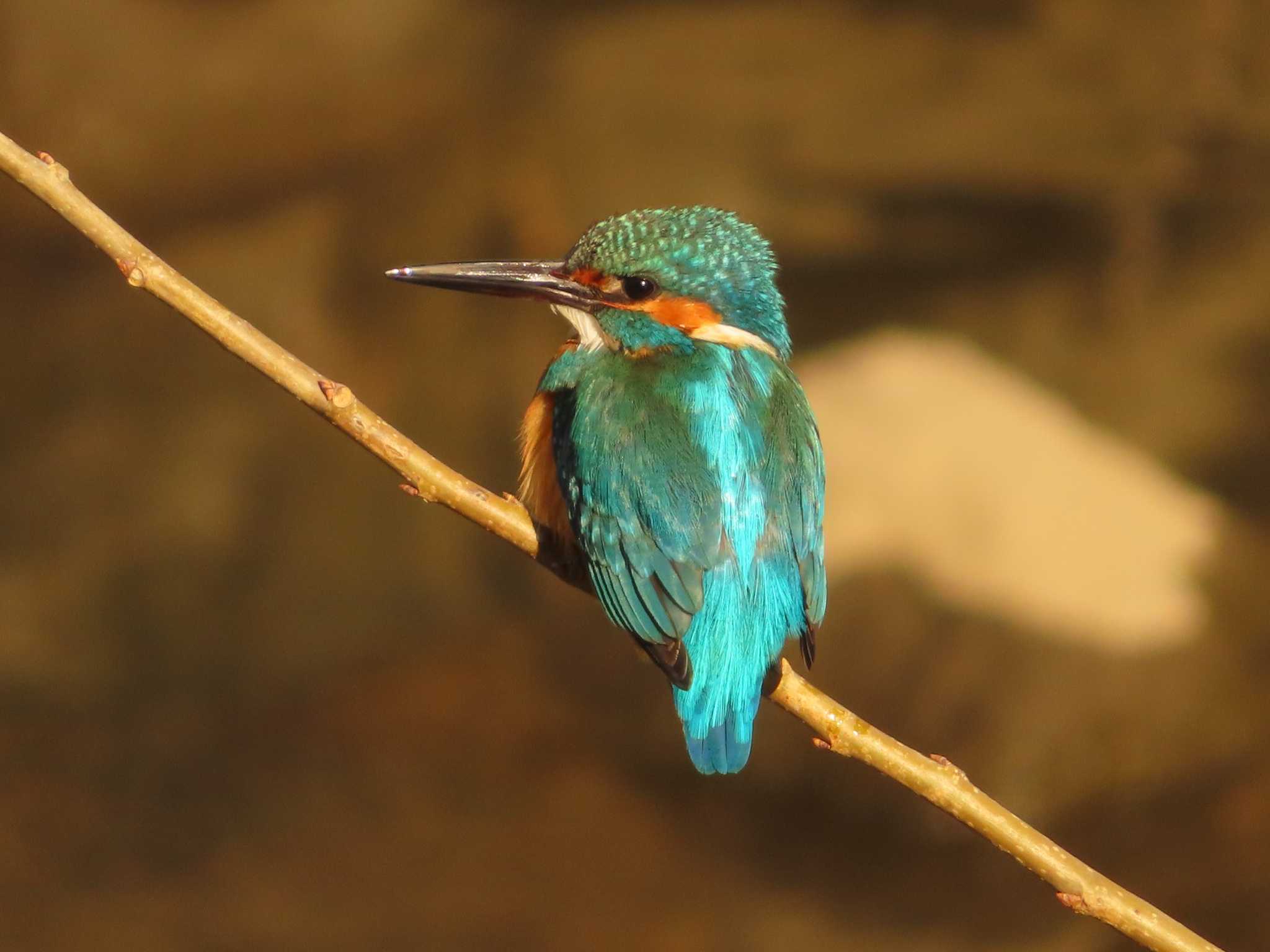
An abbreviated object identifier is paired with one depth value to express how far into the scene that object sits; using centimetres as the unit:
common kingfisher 461
